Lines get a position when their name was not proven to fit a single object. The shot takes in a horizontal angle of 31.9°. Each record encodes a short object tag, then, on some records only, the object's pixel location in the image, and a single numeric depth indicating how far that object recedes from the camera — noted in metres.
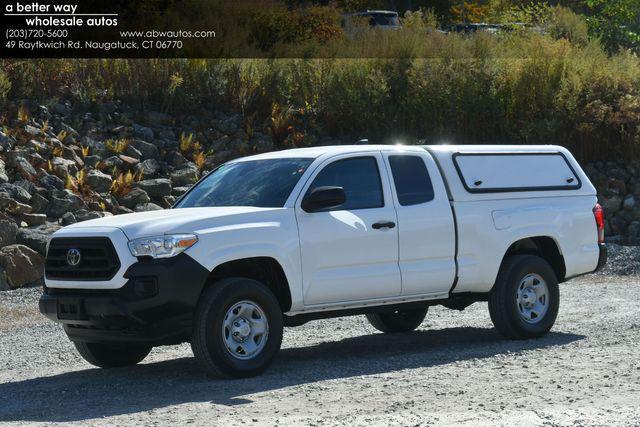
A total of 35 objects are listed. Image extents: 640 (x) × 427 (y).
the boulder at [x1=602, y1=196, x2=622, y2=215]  23.08
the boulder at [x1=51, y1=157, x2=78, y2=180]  19.66
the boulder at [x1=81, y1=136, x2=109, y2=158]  20.83
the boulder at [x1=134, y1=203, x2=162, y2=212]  19.36
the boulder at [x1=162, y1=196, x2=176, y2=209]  19.95
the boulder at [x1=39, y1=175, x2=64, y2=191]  19.16
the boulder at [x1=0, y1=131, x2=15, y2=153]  19.75
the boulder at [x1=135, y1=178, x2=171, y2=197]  19.98
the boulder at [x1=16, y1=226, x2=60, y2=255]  17.44
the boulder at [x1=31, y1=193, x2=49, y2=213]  18.56
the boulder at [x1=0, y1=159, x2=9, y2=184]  18.77
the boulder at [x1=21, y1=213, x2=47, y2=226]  18.20
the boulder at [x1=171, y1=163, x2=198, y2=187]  20.62
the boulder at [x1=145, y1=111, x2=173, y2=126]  22.59
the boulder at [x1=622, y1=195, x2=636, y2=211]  23.19
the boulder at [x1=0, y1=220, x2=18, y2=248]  17.42
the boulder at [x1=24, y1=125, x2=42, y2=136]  20.47
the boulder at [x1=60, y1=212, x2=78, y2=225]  18.41
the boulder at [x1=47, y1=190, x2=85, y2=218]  18.64
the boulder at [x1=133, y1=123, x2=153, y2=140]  21.89
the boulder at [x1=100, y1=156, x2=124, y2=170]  20.44
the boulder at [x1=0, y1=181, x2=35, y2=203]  18.45
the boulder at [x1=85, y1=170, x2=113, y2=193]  19.66
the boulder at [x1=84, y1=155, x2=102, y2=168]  20.39
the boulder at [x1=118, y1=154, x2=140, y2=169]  20.69
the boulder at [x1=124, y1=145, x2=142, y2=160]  21.08
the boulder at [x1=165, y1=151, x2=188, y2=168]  21.25
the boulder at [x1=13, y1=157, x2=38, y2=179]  19.23
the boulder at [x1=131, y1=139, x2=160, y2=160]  21.25
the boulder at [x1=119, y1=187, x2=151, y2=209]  19.53
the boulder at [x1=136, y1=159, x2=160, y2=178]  20.62
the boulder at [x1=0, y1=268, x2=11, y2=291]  16.65
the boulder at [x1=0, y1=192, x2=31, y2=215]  18.16
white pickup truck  8.90
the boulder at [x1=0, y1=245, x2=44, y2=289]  16.81
